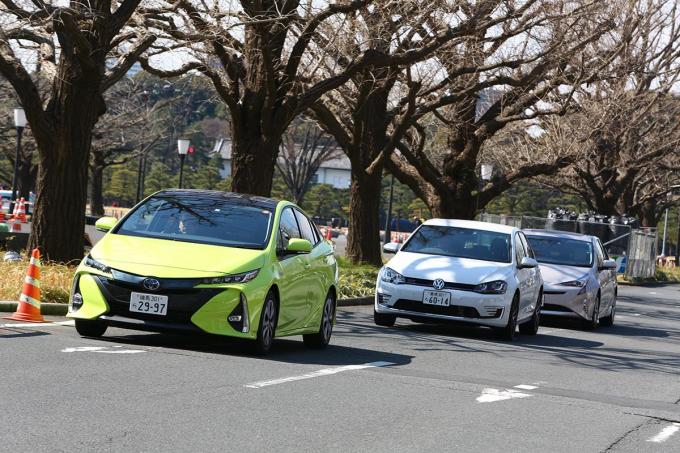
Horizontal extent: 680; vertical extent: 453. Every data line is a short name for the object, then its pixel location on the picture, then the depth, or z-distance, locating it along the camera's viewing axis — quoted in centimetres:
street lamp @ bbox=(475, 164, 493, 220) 4306
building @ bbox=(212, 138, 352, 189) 12475
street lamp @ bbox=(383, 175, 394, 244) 6388
